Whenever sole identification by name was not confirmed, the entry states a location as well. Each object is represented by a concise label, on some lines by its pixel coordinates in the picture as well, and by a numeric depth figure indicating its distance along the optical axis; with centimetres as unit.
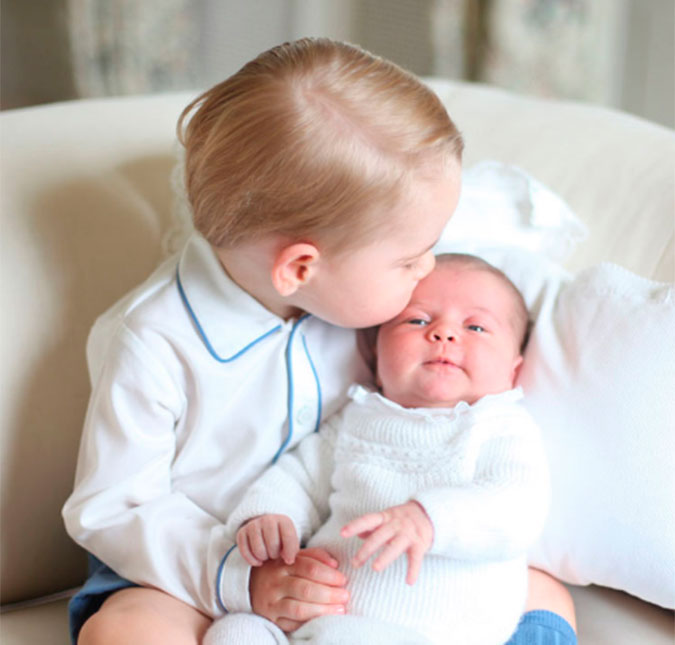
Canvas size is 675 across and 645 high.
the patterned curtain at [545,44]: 216
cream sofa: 105
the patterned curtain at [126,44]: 232
